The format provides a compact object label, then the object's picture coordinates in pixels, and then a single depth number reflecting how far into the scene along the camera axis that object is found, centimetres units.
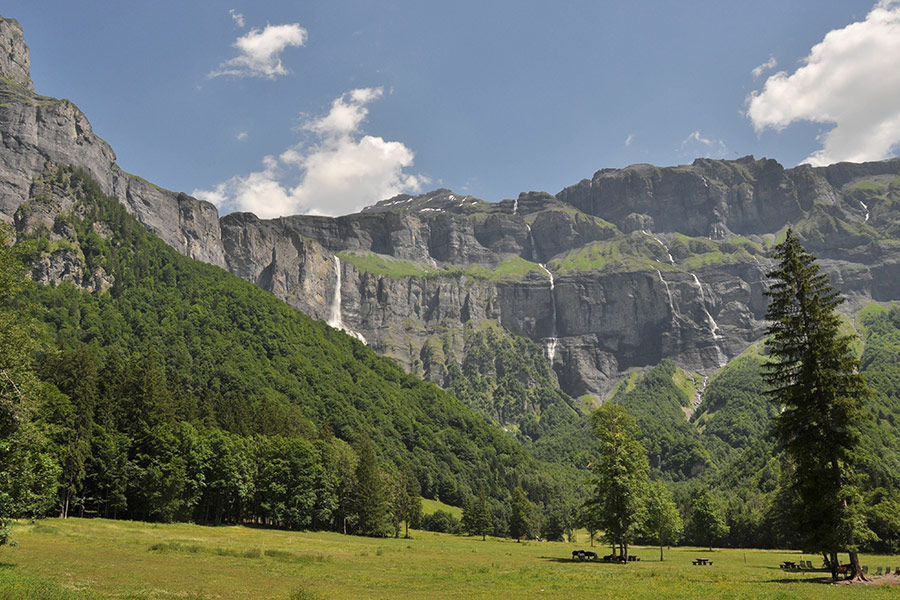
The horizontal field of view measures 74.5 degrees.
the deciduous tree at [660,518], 6975
